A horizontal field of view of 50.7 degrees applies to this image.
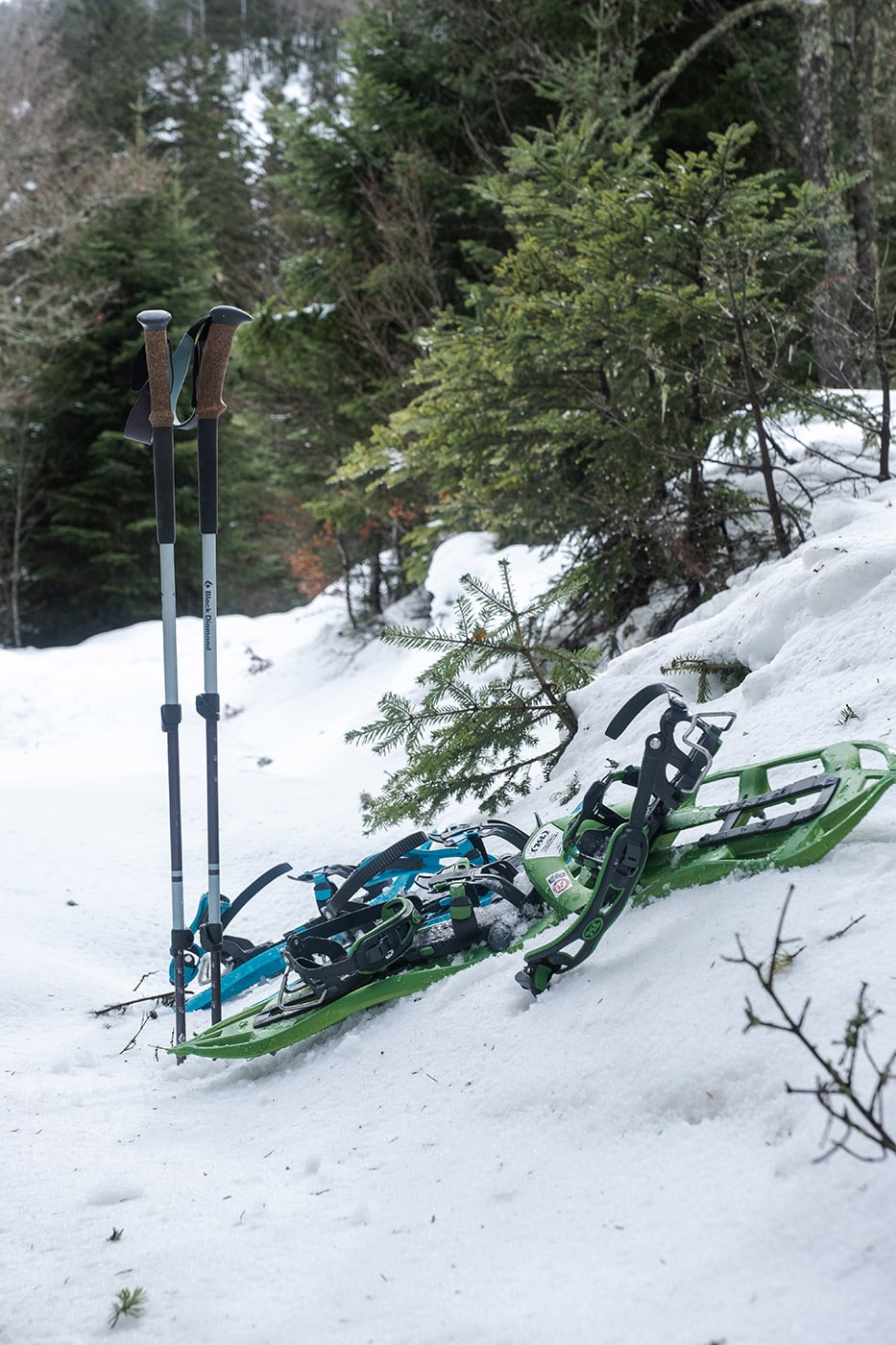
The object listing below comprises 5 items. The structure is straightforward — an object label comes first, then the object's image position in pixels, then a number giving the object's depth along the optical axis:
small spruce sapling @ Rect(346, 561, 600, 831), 4.32
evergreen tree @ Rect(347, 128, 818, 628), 4.96
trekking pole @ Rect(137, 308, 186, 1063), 3.56
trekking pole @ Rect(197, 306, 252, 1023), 3.66
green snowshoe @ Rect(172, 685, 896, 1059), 2.36
